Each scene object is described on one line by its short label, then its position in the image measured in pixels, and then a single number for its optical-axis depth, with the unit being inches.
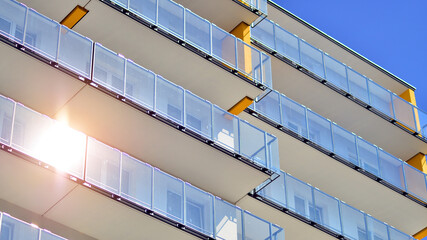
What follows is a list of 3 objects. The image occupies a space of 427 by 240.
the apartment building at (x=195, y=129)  951.6
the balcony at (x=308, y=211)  1130.7
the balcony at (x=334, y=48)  1378.0
